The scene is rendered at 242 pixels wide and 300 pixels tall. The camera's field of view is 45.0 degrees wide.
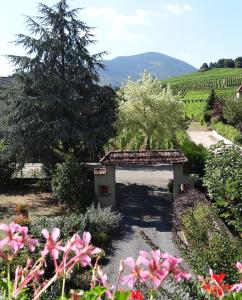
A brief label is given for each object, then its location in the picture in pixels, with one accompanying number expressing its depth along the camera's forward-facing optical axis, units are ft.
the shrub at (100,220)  29.10
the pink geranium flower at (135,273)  4.32
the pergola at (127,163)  36.19
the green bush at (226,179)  24.99
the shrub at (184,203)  28.61
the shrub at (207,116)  105.86
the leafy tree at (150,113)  50.71
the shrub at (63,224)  26.53
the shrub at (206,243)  12.68
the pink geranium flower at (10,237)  4.56
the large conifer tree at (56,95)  40.22
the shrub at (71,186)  34.37
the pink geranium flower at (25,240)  4.65
